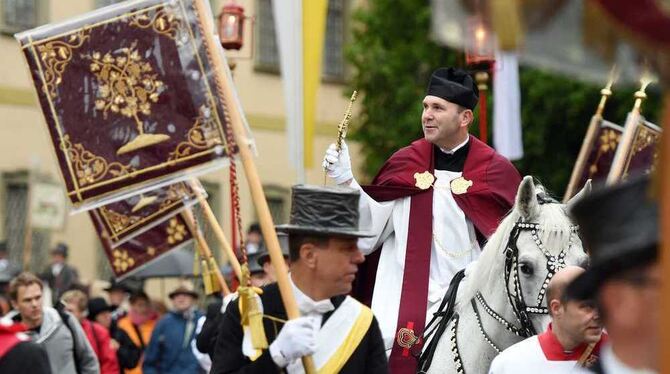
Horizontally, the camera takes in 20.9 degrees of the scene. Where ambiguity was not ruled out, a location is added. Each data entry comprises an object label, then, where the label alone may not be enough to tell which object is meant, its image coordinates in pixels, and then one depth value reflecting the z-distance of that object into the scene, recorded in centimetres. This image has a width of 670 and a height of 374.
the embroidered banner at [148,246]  1428
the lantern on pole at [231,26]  1337
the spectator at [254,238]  2144
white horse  880
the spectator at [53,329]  1252
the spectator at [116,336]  1761
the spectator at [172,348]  1762
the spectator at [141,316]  1945
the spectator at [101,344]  1538
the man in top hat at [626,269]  374
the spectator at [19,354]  694
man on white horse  991
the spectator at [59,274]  2164
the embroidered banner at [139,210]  1150
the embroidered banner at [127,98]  810
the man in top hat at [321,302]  644
